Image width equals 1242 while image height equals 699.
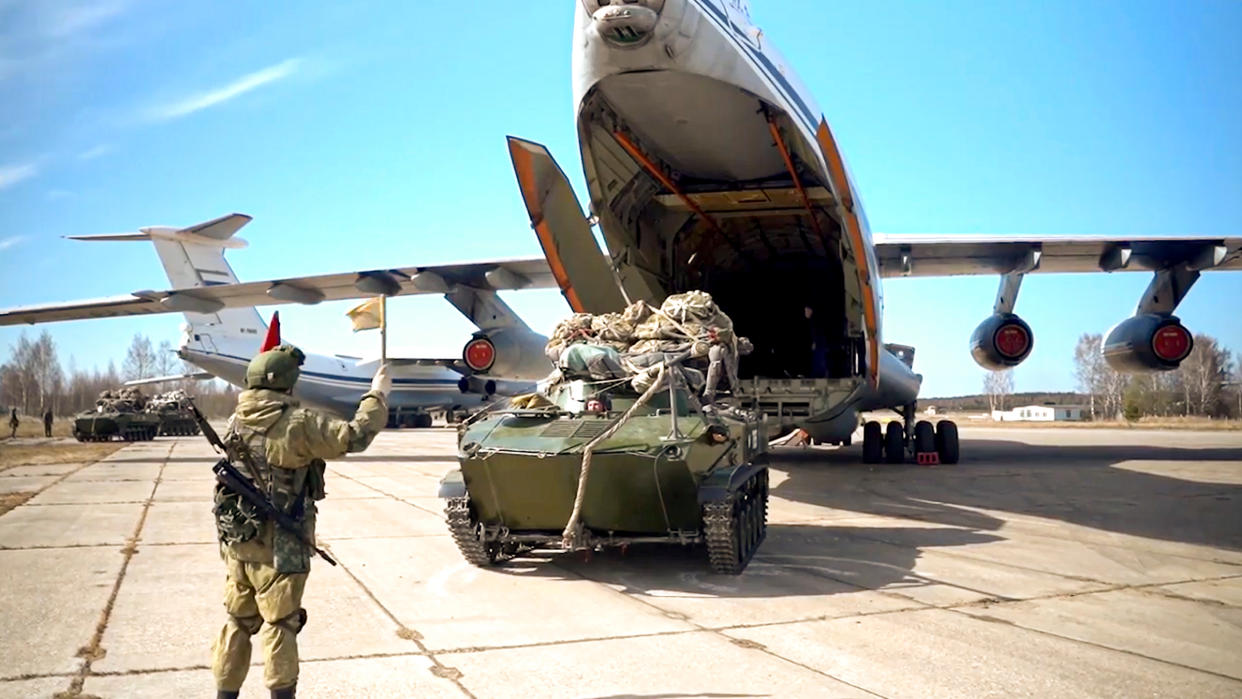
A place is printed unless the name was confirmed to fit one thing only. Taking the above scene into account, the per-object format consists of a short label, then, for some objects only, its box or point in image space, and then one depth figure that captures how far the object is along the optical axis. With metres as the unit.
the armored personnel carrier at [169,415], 37.12
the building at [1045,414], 68.11
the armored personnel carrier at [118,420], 34.59
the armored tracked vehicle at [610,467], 7.20
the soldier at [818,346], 15.40
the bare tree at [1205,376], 57.00
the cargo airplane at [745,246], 9.70
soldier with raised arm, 4.09
